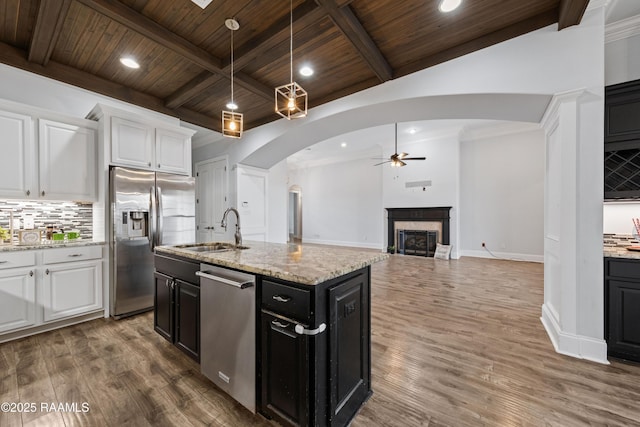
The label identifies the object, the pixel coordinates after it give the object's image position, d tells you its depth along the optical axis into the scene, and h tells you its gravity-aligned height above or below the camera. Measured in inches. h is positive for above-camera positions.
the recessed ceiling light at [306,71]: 117.2 +66.2
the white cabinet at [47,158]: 101.7 +23.8
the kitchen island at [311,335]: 49.4 -26.3
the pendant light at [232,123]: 92.8 +32.6
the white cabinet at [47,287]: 94.9 -30.3
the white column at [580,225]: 82.0 -4.4
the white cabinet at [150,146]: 124.2 +35.3
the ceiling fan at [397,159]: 222.8 +47.2
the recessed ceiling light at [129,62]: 109.2 +66.2
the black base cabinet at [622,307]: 80.2 -30.7
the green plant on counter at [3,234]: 104.0 -8.7
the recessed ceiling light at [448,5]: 79.1 +65.3
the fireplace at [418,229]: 260.5 -18.4
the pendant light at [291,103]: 74.4 +33.4
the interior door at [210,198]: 201.8 +11.8
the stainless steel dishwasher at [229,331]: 58.9 -29.8
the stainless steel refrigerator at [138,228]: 118.3 -7.5
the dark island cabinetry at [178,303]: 76.0 -29.6
